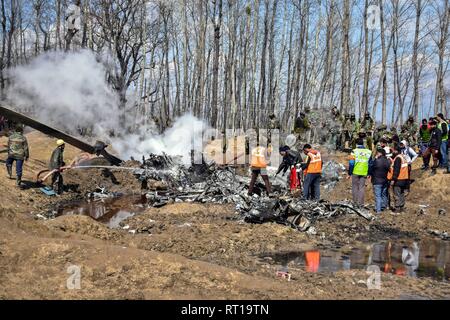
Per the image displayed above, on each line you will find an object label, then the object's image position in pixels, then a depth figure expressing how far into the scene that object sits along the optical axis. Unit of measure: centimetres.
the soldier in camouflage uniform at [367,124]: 2119
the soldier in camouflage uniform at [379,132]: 2071
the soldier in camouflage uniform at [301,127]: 2184
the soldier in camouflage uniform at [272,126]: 2289
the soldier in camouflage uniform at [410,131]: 2002
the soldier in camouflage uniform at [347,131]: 2189
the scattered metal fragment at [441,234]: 1042
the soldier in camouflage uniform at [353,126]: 2150
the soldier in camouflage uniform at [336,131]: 2197
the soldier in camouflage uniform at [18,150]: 1402
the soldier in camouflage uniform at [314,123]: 2423
